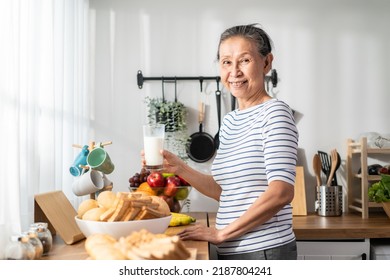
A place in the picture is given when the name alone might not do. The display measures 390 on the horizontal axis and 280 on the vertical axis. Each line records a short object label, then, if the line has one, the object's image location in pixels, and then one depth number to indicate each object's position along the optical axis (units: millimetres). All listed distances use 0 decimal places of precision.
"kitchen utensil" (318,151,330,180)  1770
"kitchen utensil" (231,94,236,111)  1803
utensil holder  1683
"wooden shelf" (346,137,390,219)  1662
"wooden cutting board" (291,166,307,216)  1694
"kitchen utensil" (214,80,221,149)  1796
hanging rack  1813
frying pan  1807
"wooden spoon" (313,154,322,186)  1759
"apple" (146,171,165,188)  1314
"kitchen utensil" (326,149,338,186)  1728
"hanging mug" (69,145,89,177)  1084
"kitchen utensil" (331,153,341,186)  1735
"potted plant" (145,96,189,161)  1767
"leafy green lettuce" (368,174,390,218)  1568
